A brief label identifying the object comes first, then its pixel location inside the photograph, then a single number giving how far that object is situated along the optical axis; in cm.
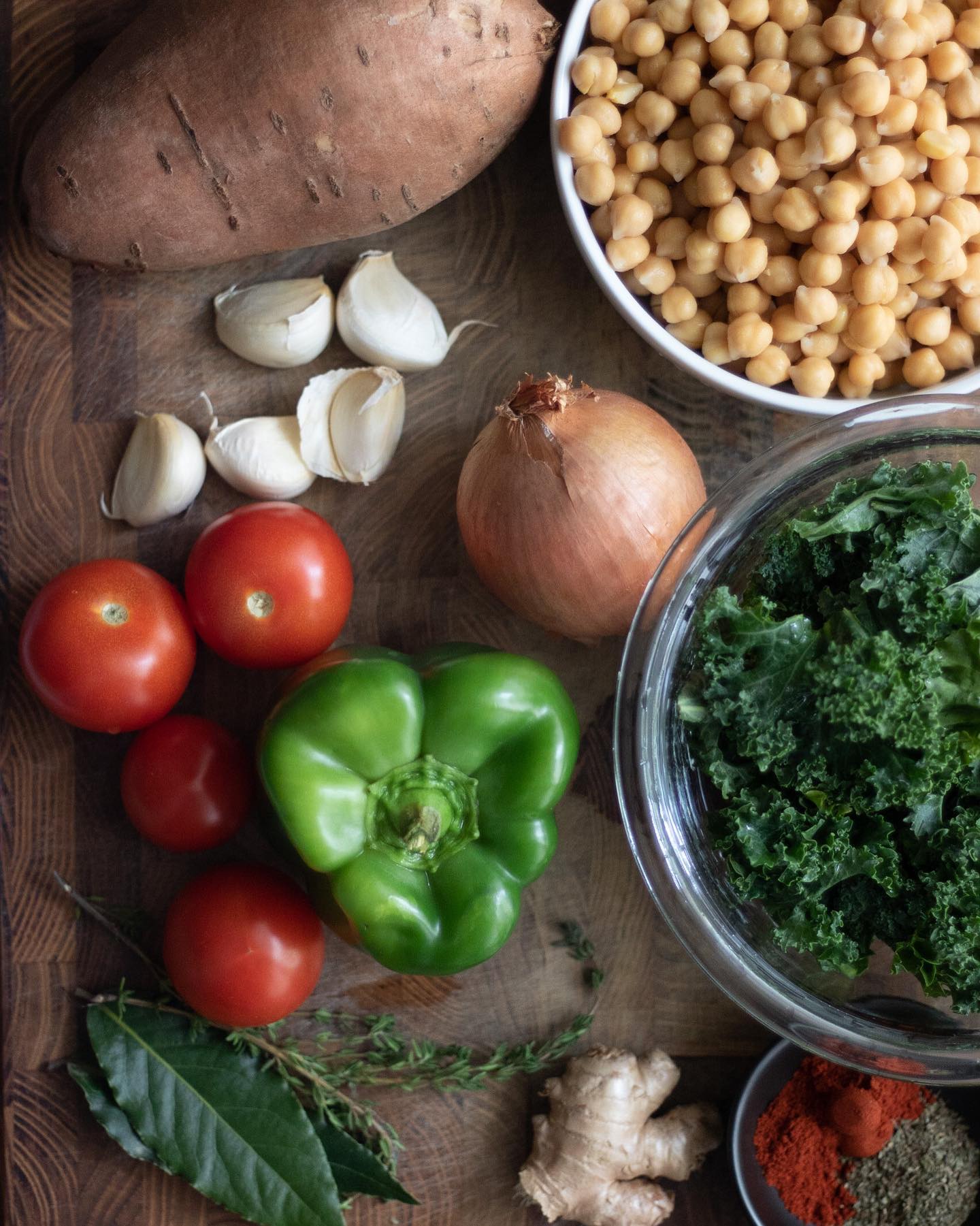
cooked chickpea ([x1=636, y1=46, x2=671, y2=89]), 62
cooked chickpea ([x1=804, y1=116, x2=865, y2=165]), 59
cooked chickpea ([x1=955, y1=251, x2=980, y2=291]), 61
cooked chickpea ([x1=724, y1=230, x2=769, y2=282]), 61
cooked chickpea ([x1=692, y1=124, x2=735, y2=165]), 61
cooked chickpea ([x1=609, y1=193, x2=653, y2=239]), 61
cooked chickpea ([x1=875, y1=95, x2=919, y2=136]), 59
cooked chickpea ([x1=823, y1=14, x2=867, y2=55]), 60
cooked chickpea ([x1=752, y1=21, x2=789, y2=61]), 61
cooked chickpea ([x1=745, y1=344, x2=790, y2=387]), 62
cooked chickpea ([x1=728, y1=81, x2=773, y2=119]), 60
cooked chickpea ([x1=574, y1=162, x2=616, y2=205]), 61
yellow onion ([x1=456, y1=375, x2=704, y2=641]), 60
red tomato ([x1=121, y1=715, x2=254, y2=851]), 63
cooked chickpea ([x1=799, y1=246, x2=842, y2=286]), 61
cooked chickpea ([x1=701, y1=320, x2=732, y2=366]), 62
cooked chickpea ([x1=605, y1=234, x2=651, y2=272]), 62
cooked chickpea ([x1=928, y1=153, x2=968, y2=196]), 60
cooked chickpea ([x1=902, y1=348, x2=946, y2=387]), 61
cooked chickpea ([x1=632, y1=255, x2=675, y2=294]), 62
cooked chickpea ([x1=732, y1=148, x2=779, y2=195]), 60
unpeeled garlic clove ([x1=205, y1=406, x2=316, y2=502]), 64
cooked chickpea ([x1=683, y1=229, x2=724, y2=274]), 61
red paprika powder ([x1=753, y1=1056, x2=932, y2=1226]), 63
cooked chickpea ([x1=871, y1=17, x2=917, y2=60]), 59
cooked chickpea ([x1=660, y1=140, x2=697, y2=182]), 62
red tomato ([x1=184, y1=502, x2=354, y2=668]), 62
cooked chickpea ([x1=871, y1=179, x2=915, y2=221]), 60
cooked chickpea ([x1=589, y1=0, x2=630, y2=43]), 62
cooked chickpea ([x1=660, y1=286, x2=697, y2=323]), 62
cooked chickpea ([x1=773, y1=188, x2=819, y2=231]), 60
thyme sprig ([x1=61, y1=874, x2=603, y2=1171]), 64
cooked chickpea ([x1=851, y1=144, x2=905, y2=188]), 59
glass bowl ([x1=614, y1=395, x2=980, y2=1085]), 58
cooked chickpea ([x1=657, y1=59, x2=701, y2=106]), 61
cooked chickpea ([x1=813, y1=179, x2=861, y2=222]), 60
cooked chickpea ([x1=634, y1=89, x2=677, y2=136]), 61
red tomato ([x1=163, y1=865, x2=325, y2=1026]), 62
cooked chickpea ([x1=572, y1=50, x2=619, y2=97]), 61
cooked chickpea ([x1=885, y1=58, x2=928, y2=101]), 60
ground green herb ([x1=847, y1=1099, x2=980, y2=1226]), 63
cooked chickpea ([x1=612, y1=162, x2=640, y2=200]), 62
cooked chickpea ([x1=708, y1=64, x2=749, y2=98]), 61
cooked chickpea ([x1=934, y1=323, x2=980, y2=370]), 62
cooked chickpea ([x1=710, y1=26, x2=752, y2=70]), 61
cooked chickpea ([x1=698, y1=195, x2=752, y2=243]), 61
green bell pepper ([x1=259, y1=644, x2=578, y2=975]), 60
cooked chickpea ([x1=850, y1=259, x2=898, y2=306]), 61
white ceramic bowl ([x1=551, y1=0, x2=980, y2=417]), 62
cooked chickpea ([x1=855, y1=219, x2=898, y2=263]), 60
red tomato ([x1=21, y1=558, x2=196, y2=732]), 62
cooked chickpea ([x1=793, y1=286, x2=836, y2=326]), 61
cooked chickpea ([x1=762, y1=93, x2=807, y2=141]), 60
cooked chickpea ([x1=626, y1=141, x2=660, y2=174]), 62
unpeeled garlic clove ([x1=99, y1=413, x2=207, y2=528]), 64
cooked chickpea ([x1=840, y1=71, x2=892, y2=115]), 59
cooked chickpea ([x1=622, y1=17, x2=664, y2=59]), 61
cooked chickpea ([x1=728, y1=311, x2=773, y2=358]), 61
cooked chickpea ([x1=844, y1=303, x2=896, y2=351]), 61
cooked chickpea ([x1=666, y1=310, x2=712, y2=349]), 63
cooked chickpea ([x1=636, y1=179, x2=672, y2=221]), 62
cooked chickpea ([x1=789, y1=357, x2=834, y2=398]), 62
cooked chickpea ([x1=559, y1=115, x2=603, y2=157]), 61
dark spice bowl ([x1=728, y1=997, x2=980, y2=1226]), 64
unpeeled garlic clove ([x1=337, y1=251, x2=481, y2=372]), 64
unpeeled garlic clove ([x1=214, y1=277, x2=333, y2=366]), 64
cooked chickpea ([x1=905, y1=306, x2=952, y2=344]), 61
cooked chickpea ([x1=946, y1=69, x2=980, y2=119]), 60
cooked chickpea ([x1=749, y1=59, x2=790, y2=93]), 60
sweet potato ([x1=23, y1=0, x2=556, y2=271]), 61
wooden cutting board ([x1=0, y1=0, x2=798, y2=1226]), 65
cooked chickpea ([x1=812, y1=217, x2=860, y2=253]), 60
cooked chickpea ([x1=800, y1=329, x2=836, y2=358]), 62
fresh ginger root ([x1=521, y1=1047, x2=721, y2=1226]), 63
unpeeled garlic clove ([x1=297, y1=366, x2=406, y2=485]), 64
